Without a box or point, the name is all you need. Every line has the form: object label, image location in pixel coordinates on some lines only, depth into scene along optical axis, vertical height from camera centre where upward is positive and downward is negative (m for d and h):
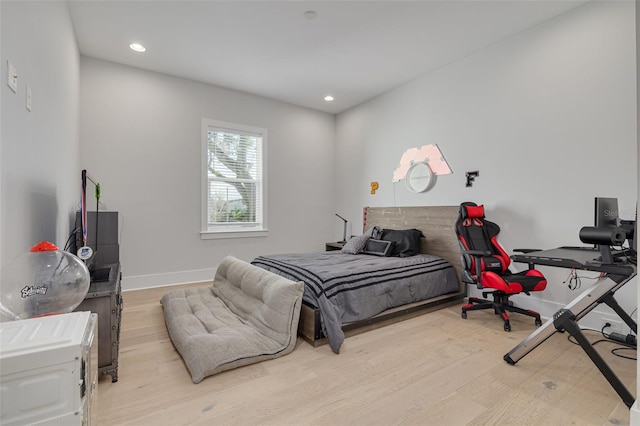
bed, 2.53 -0.64
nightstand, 5.10 -0.55
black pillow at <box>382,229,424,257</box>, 3.84 -0.34
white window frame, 4.59 +0.28
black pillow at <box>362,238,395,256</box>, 3.81 -0.43
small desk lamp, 5.59 -0.34
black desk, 1.71 -0.54
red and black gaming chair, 2.80 -0.53
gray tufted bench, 2.06 -0.89
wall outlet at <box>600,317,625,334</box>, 2.63 -0.95
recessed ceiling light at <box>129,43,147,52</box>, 3.52 +1.90
